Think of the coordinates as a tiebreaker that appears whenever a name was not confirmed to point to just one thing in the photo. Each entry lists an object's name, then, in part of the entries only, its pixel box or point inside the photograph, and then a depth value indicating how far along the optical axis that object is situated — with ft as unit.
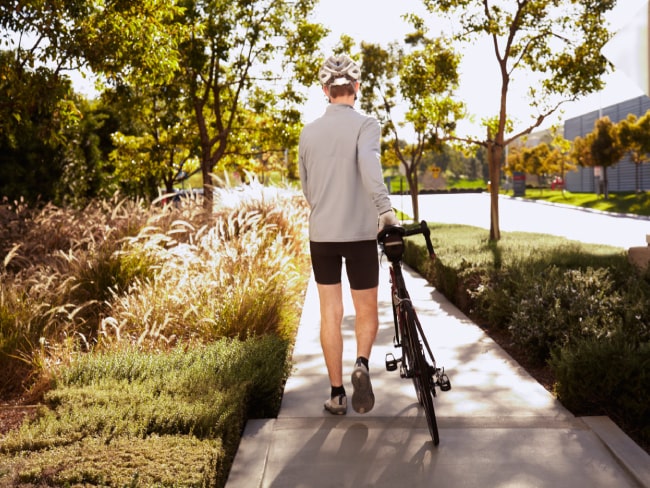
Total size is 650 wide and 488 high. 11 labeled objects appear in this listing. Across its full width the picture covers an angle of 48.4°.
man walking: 15.52
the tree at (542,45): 48.49
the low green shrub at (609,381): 14.93
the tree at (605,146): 157.48
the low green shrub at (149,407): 10.94
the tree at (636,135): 140.36
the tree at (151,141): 69.00
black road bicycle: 14.21
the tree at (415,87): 55.21
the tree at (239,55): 63.57
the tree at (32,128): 30.91
